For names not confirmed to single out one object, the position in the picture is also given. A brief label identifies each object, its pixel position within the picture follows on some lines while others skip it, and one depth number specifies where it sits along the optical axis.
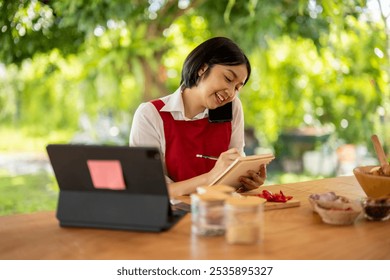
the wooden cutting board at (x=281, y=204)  1.85
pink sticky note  1.54
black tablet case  1.51
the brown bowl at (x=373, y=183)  1.89
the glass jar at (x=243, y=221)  1.43
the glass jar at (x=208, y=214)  1.48
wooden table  1.40
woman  2.14
